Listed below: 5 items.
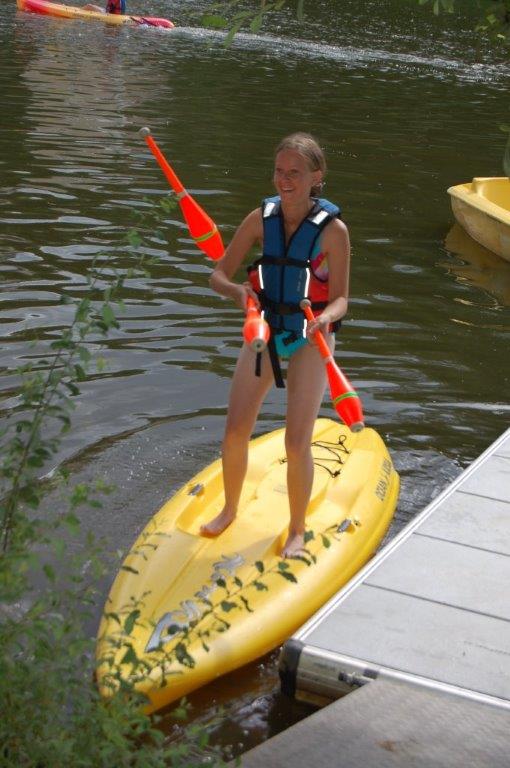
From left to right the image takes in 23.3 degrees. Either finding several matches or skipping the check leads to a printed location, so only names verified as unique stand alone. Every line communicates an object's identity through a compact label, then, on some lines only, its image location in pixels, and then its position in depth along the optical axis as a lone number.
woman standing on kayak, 4.38
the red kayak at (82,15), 23.72
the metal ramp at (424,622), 3.79
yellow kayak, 3.99
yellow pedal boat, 9.91
